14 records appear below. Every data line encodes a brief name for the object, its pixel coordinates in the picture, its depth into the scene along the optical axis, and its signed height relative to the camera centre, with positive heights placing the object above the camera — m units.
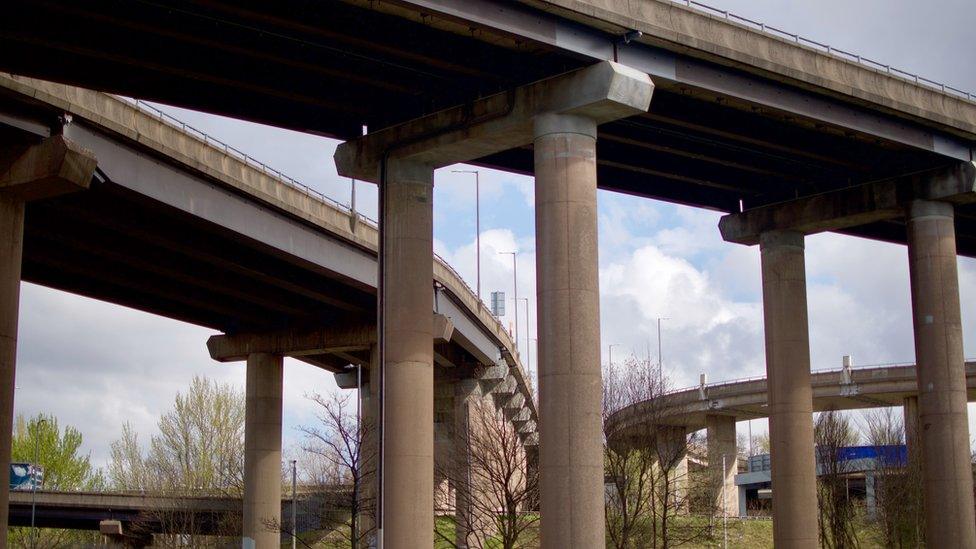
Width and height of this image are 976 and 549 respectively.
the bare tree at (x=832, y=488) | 58.22 +0.98
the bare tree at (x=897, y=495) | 56.72 +0.63
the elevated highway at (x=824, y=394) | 84.94 +7.66
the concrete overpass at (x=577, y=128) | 29.80 +10.27
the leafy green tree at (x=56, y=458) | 108.75 +5.00
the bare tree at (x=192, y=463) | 83.50 +3.78
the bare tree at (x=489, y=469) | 50.41 +2.03
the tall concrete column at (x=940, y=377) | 39.16 +3.85
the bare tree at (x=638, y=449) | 54.69 +2.68
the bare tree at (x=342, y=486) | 48.94 +1.44
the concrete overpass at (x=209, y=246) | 40.38 +10.03
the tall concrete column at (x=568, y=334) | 29.19 +3.93
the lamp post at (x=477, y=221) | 92.19 +20.21
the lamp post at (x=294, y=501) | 62.91 +0.74
